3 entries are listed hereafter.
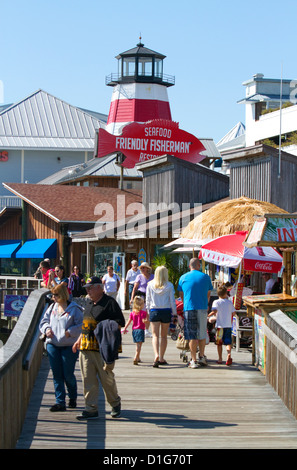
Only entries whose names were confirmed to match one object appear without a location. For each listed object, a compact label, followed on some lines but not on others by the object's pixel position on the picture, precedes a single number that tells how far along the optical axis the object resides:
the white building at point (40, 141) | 64.62
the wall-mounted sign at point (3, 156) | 64.50
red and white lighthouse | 61.75
